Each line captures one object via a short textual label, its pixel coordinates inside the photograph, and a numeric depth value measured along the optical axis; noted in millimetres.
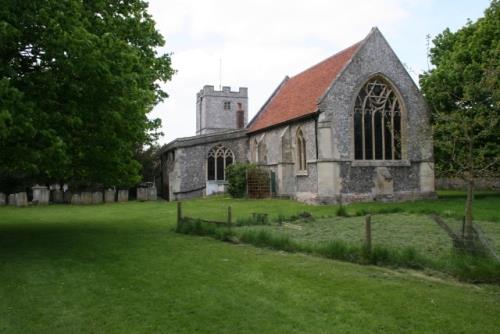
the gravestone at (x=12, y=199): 28984
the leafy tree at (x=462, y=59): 22570
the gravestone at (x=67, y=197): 30272
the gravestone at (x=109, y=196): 30334
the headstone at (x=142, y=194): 31688
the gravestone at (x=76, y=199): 28980
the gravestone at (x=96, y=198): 29388
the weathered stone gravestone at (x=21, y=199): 27438
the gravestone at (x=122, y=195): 30719
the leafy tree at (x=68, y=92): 9719
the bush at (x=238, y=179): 26875
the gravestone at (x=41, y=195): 29422
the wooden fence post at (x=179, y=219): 14256
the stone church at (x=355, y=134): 22922
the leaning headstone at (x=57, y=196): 30516
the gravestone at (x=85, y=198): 29016
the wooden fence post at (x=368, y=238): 9047
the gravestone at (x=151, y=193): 32125
